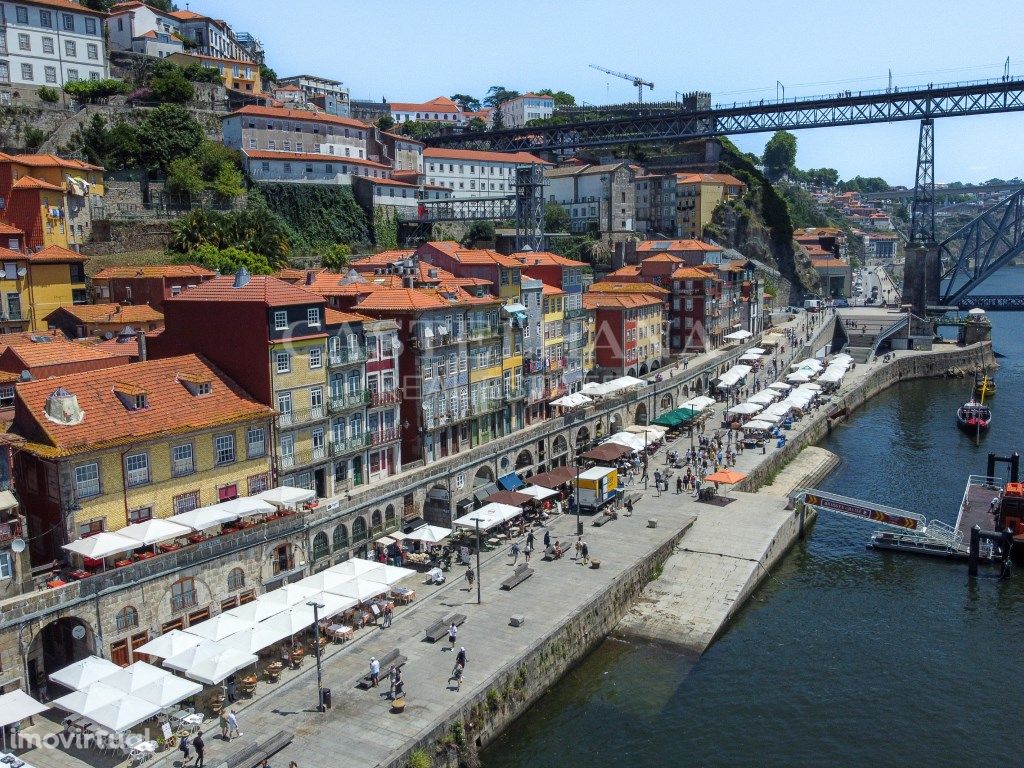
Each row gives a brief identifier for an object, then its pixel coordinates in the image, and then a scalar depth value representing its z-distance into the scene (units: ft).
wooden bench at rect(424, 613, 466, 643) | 108.68
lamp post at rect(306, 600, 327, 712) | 93.04
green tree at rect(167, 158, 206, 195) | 253.03
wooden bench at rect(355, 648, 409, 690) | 99.46
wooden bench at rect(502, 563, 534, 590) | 124.47
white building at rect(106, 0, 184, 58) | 336.29
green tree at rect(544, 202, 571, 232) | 381.15
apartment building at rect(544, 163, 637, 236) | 389.80
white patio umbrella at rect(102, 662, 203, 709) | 87.40
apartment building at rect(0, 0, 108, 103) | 263.49
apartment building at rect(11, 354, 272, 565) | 105.40
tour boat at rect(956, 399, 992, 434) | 245.65
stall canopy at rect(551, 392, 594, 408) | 199.11
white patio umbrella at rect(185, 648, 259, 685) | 91.71
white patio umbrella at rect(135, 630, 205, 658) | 96.37
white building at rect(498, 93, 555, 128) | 556.10
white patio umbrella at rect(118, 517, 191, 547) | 105.40
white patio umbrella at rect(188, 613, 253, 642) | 99.45
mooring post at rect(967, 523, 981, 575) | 145.38
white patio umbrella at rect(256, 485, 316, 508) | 121.80
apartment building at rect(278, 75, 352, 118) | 442.09
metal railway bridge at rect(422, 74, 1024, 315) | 381.81
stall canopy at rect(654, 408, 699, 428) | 214.07
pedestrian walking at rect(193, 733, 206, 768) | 83.25
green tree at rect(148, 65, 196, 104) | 291.79
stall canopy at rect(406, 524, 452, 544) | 133.59
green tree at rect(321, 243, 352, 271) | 261.03
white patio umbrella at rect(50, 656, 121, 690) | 89.97
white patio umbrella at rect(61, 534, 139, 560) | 100.94
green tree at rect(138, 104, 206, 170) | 261.65
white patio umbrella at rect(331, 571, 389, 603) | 111.04
